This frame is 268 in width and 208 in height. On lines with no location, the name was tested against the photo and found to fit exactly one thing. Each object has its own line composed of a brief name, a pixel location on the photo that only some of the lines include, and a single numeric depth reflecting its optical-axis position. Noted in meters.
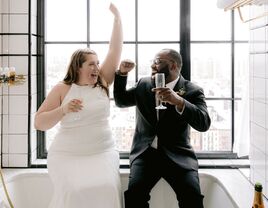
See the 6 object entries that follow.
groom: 1.91
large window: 2.42
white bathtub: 2.06
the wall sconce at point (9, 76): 2.09
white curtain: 2.20
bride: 1.80
